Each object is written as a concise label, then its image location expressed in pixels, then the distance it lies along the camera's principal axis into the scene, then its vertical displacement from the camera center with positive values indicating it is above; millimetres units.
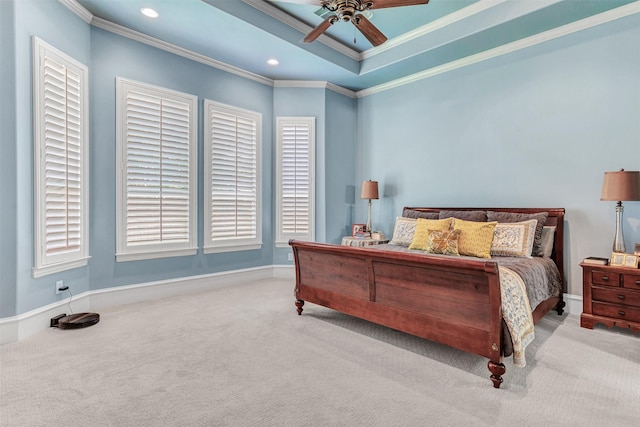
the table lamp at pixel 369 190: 4957 +345
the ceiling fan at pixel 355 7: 2564 +1666
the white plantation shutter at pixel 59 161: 2908 +491
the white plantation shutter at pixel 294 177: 5230 +569
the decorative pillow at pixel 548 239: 3531 -284
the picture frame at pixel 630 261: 2809 -414
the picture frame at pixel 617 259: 2889 -411
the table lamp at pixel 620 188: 2863 +225
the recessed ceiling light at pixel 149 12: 3303 +2071
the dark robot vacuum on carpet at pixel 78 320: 2985 -1037
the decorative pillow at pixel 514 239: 3326 -270
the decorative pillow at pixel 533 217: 3475 -60
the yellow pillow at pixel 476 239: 3326 -272
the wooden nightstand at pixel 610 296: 2816 -756
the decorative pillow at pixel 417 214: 4326 -20
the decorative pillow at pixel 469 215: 3879 -29
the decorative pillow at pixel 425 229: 3756 -188
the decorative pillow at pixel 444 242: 3411 -320
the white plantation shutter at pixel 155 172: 3746 +490
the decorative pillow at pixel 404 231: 4161 -245
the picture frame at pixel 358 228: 5105 -251
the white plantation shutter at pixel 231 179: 4496 +484
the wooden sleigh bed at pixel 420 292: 2062 -634
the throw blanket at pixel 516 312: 2070 -675
